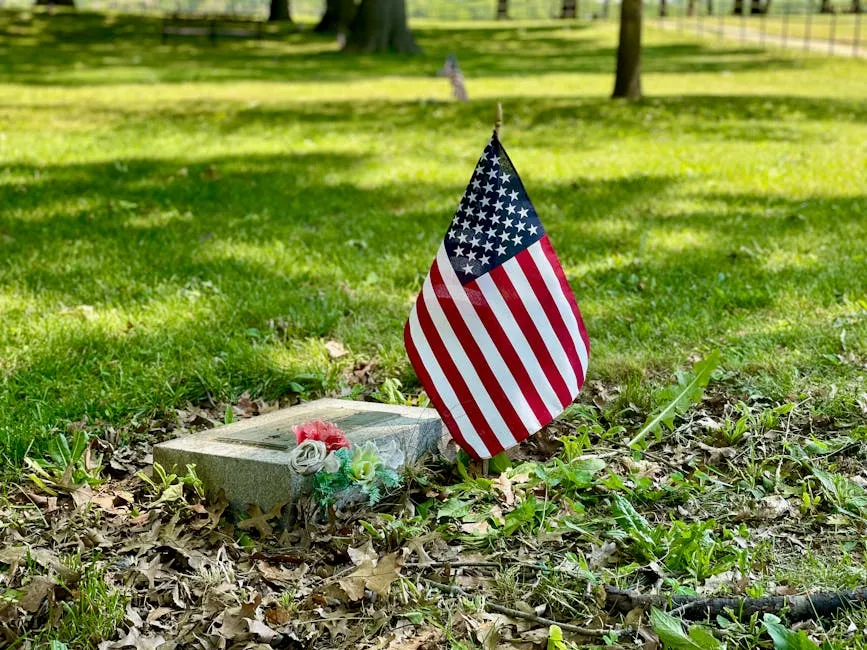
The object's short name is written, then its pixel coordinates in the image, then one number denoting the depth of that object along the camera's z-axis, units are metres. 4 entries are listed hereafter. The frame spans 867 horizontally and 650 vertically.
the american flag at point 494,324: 3.44
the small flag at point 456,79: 14.08
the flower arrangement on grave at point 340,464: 3.38
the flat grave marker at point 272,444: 3.42
